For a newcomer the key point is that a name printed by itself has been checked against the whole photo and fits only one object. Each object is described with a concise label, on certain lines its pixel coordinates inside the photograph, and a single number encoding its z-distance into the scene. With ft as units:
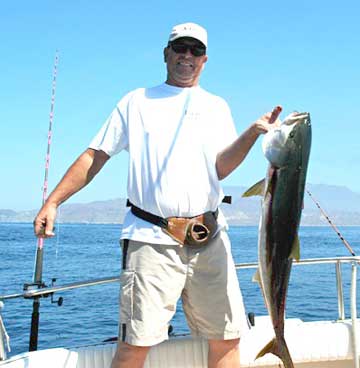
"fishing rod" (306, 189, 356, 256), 19.21
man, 10.56
